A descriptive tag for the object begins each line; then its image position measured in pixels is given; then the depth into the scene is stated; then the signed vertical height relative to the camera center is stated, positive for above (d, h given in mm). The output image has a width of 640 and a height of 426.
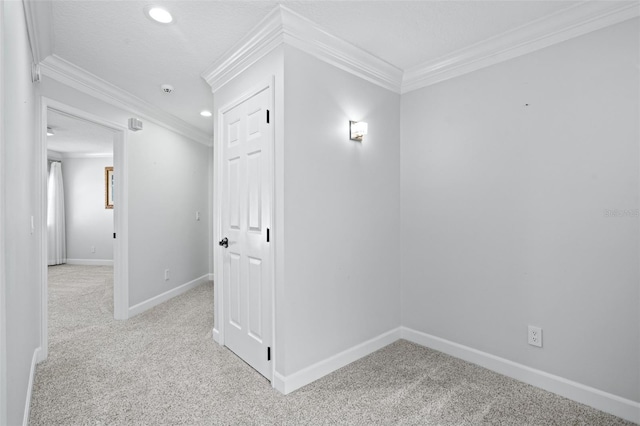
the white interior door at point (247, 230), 2285 -168
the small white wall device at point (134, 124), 3552 +932
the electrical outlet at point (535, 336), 2197 -877
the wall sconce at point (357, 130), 2508 +613
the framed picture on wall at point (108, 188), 7070 +451
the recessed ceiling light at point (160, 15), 1984 +1221
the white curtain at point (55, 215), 6945 -143
